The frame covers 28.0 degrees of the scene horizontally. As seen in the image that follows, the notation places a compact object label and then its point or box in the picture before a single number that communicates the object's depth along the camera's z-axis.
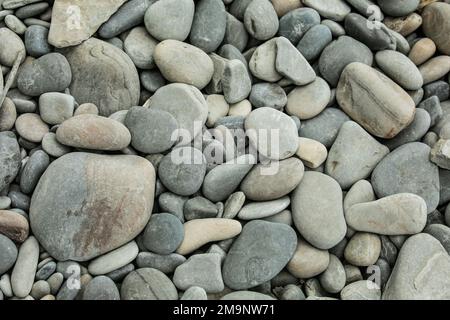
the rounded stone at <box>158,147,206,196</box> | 0.87
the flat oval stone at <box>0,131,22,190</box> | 0.86
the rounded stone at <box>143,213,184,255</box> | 0.86
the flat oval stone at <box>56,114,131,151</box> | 0.86
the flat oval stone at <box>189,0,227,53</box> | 0.95
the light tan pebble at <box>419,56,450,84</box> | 0.97
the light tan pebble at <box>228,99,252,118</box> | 0.94
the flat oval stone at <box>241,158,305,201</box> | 0.89
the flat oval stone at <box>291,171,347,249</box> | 0.87
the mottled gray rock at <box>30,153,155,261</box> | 0.85
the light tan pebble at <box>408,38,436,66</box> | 0.97
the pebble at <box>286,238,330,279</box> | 0.87
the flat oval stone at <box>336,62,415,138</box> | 0.92
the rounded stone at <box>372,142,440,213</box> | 0.90
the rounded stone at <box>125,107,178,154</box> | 0.88
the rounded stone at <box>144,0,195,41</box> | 0.94
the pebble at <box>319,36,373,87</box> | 0.96
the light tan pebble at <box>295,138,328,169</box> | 0.91
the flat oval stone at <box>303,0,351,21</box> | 0.98
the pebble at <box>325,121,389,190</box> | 0.92
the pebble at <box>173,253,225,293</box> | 0.85
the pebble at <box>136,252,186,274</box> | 0.86
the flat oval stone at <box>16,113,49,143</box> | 0.89
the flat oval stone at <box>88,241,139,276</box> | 0.85
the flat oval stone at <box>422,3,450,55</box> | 0.98
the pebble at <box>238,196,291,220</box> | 0.88
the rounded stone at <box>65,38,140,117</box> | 0.93
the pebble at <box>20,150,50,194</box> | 0.87
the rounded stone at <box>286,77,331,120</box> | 0.94
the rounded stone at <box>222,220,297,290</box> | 0.85
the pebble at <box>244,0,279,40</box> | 0.96
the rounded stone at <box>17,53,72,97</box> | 0.91
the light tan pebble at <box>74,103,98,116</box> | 0.90
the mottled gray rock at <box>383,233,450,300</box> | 0.84
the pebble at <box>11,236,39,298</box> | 0.83
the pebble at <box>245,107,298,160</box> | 0.90
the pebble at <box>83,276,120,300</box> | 0.82
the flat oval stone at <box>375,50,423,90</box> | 0.94
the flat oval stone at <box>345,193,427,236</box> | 0.87
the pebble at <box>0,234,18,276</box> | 0.83
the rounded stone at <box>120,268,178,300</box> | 0.83
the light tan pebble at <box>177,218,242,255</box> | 0.87
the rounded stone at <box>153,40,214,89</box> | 0.93
